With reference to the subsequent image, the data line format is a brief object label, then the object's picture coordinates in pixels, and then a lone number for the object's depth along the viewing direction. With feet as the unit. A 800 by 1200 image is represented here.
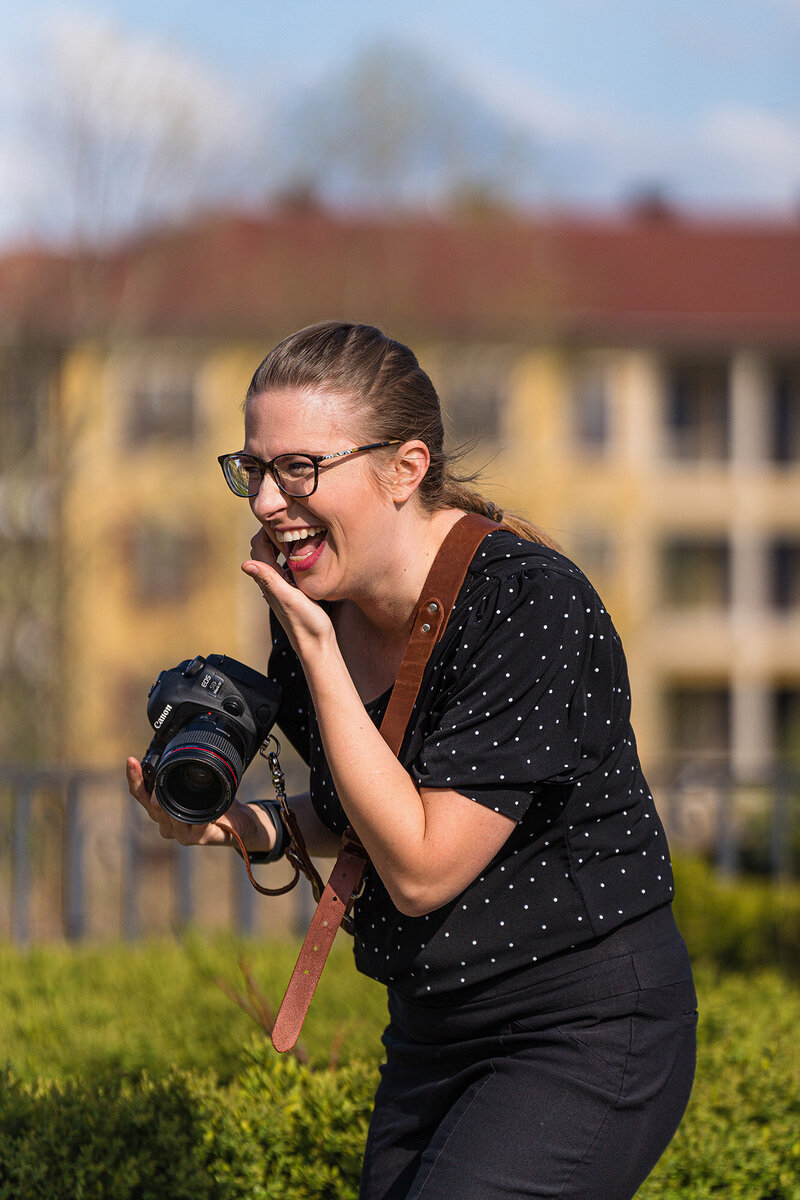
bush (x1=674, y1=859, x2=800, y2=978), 38.86
